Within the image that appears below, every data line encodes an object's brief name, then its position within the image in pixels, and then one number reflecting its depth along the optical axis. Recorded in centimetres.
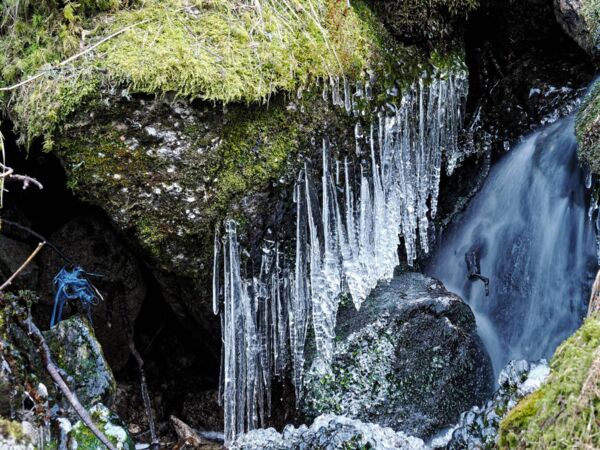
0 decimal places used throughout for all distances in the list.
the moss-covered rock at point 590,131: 381
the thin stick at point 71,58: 340
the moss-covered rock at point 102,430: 302
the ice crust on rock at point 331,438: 348
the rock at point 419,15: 418
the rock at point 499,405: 319
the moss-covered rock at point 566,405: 193
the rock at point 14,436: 256
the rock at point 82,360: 336
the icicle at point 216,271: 372
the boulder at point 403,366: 386
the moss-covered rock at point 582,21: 423
